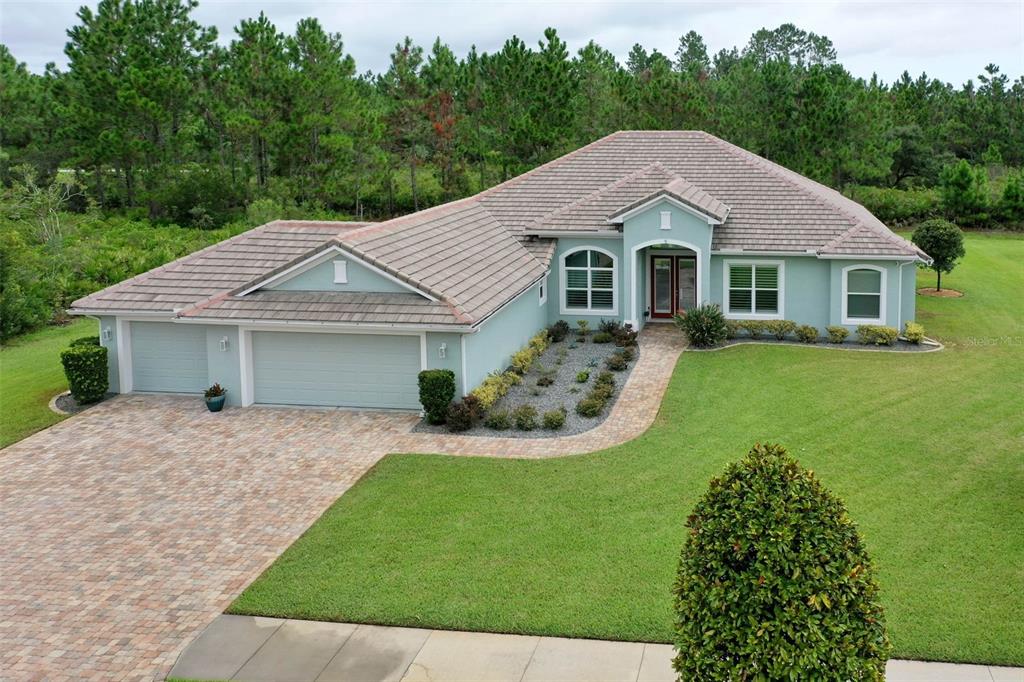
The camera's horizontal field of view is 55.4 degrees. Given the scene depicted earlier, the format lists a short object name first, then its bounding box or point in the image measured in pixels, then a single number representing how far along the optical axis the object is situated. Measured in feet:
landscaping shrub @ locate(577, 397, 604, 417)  67.92
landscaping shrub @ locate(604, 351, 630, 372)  80.34
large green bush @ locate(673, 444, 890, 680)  25.95
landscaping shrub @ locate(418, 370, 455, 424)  66.18
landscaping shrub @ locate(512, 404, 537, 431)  65.72
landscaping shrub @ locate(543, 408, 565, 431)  65.46
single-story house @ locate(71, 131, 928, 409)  70.33
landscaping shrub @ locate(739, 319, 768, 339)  91.04
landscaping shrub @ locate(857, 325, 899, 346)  87.66
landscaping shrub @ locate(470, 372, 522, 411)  68.76
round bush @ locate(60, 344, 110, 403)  72.84
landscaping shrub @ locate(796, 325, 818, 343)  89.51
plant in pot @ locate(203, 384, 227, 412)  70.69
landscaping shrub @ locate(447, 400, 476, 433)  65.31
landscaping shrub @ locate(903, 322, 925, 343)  87.40
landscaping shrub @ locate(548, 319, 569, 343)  92.04
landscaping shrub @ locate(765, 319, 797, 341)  90.38
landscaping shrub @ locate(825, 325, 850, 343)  88.74
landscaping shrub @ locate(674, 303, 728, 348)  87.45
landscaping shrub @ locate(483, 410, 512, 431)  65.87
